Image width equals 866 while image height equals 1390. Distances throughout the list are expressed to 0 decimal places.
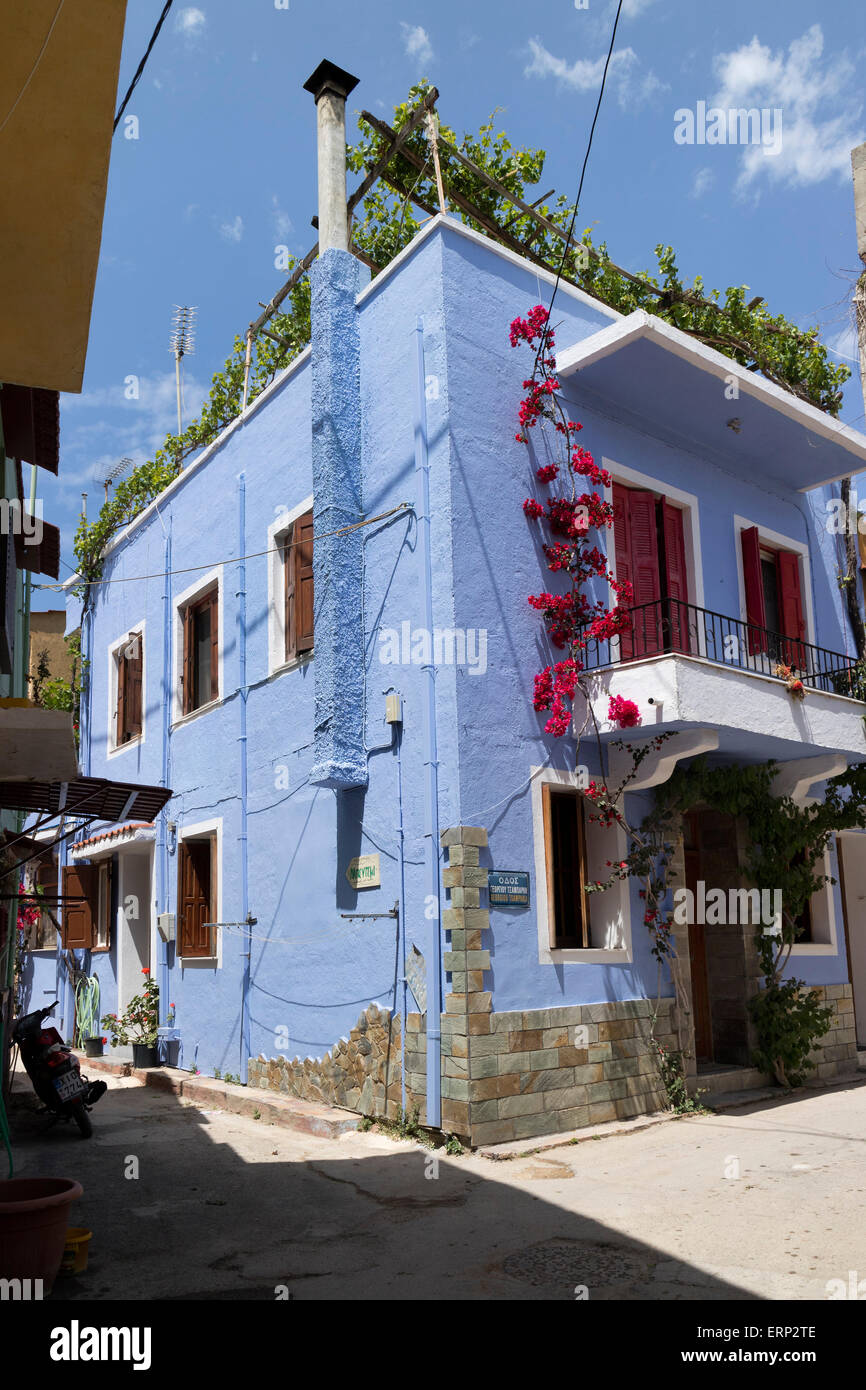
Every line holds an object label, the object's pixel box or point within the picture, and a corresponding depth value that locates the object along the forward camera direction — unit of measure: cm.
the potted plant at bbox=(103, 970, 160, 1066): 1397
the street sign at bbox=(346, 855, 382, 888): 995
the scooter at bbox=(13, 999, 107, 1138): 969
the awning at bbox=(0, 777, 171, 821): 783
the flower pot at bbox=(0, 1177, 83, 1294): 514
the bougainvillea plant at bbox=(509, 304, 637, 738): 988
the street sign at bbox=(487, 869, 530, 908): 905
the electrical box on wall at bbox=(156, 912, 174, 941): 1398
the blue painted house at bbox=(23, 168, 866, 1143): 922
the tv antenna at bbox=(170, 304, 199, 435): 2164
